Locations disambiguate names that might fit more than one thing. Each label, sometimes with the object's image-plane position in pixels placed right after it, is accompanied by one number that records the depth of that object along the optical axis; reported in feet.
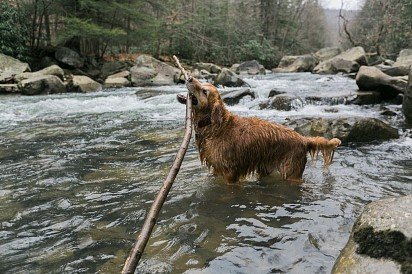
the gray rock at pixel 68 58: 75.31
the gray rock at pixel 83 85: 62.59
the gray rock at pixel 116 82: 69.10
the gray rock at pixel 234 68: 109.07
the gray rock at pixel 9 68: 61.72
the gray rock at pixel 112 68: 77.51
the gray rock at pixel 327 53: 139.86
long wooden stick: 6.95
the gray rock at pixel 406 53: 86.47
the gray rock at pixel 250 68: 104.24
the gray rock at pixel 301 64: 116.26
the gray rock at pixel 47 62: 74.23
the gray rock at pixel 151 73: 71.15
